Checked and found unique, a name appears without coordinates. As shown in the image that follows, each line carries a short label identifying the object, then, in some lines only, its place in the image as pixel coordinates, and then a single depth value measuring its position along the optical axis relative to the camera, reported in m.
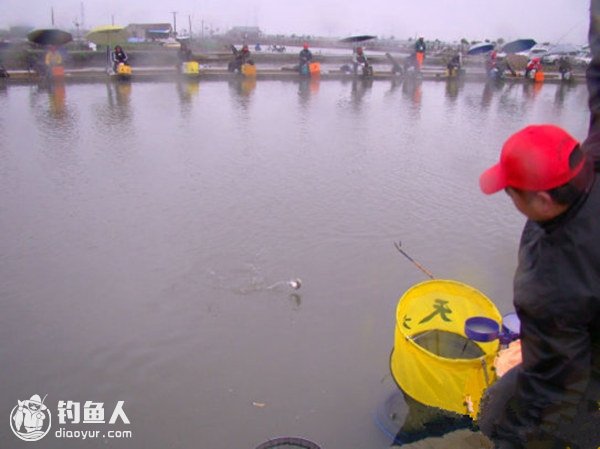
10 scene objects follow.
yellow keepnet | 2.73
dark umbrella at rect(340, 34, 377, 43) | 28.40
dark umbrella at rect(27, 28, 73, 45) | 19.64
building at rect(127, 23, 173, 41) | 61.58
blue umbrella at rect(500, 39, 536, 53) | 26.98
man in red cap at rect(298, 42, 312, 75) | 23.58
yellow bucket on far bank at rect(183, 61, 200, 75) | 21.65
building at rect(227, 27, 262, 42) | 85.06
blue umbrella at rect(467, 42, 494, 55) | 25.88
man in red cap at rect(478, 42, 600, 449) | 1.62
